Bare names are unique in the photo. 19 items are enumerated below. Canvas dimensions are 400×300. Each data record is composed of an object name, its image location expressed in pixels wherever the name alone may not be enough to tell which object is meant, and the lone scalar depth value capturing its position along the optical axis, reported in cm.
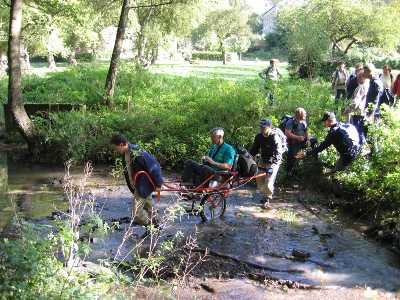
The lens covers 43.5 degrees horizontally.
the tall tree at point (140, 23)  1847
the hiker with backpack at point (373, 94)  1254
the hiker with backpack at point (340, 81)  1841
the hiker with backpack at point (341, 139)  1050
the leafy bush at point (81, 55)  4811
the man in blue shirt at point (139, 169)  775
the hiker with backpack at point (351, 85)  1529
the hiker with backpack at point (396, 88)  1545
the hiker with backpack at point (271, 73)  1705
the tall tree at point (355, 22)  3350
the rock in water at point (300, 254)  845
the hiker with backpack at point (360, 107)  1214
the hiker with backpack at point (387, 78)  1634
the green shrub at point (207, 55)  6856
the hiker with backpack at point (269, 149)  1027
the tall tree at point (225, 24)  6906
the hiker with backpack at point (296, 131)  1163
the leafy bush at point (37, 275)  428
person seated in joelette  924
